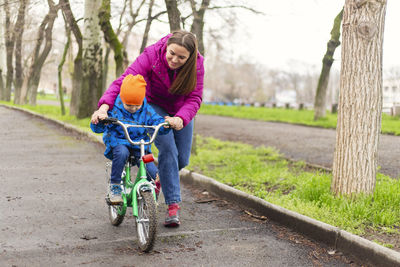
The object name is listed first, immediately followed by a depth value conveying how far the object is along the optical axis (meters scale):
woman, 4.05
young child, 3.94
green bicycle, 3.62
